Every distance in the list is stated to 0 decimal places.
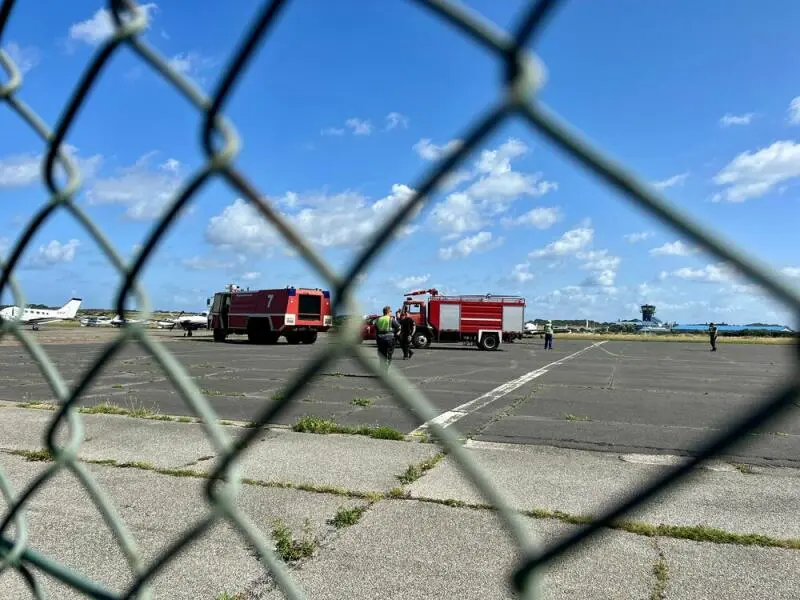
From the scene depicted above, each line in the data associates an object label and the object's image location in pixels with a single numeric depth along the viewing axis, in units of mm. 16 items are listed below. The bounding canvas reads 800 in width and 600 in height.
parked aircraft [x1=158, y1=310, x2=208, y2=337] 39031
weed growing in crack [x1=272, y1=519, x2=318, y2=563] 2992
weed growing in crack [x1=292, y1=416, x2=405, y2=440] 5771
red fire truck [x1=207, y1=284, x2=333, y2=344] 25203
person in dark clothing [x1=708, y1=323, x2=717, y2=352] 29539
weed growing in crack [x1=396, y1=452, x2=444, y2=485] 4271
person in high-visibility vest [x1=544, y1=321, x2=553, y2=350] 28295
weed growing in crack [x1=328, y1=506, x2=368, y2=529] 3414
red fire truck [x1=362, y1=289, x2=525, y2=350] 26234
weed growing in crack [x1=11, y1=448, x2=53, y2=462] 4809
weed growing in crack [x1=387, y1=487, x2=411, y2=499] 3908
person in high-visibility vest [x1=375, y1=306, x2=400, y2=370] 10922
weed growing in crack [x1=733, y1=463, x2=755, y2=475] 4762
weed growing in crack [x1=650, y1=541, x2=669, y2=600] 2636
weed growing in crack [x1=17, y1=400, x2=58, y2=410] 7394
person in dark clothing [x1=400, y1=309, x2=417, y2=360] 16669
